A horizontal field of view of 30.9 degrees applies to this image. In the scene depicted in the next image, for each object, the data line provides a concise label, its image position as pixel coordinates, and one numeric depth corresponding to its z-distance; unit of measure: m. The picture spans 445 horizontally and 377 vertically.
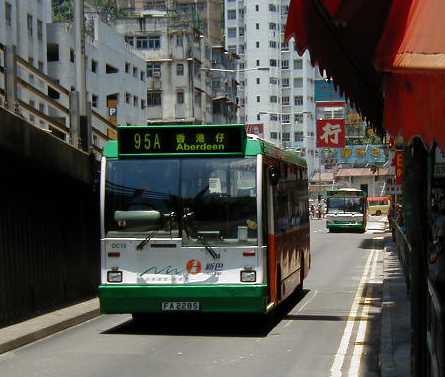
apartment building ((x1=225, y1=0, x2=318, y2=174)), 117.56
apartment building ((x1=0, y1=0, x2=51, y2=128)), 45.91
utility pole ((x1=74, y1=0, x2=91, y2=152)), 16.84
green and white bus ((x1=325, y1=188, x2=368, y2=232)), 52.56
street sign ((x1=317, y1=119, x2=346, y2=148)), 31.72
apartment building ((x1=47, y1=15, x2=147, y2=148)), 56.28
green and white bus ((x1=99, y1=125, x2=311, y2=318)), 11.45
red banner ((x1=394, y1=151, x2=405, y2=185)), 28.48
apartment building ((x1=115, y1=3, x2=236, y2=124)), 75.25
